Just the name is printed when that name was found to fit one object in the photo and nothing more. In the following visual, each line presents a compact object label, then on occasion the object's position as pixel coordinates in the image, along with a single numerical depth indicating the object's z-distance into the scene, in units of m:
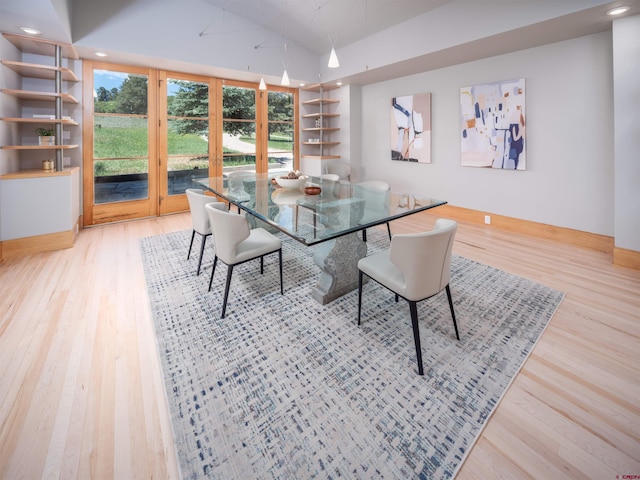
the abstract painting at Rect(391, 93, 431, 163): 5.32
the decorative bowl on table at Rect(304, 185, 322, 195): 3.08
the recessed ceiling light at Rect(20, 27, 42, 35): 3.32
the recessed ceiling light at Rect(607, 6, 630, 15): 2.84
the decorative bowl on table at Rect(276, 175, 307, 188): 3.29
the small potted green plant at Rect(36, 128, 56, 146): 3.83
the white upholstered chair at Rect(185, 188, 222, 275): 2.83
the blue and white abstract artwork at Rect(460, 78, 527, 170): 4.20
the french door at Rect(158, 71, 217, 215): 5.21
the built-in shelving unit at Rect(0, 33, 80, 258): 3.42
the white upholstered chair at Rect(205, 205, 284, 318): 2.23
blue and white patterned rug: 1.30
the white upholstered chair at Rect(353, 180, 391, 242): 2.32
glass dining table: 2.04
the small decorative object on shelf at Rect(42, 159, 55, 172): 3.77
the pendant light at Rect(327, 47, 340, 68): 3.26
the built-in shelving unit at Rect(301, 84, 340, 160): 6.54
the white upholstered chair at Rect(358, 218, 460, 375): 1.67
